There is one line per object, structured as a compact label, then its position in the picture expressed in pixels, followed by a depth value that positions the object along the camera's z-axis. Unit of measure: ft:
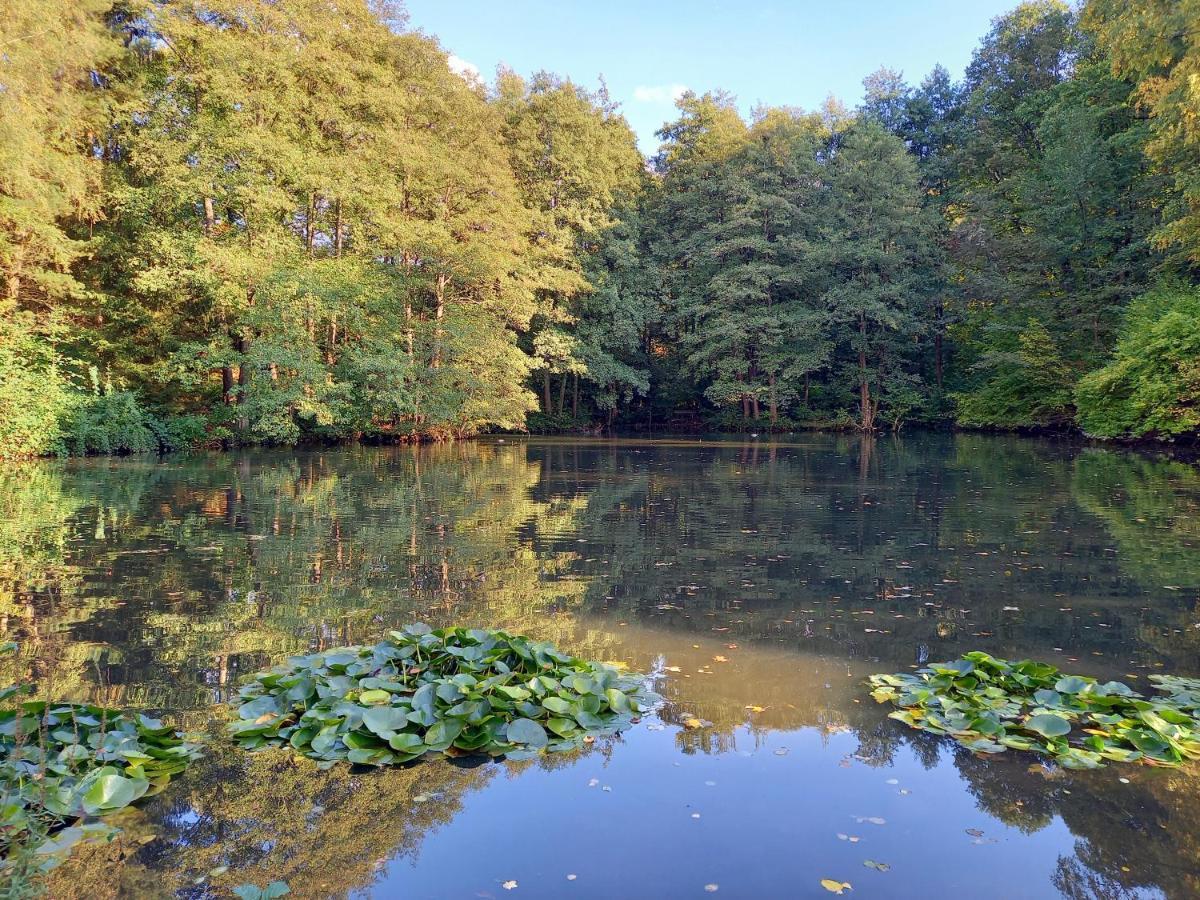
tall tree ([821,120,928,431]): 103.65
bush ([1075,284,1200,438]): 64.23
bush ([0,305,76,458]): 52.34
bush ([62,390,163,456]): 59.72
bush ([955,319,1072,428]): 85.71
